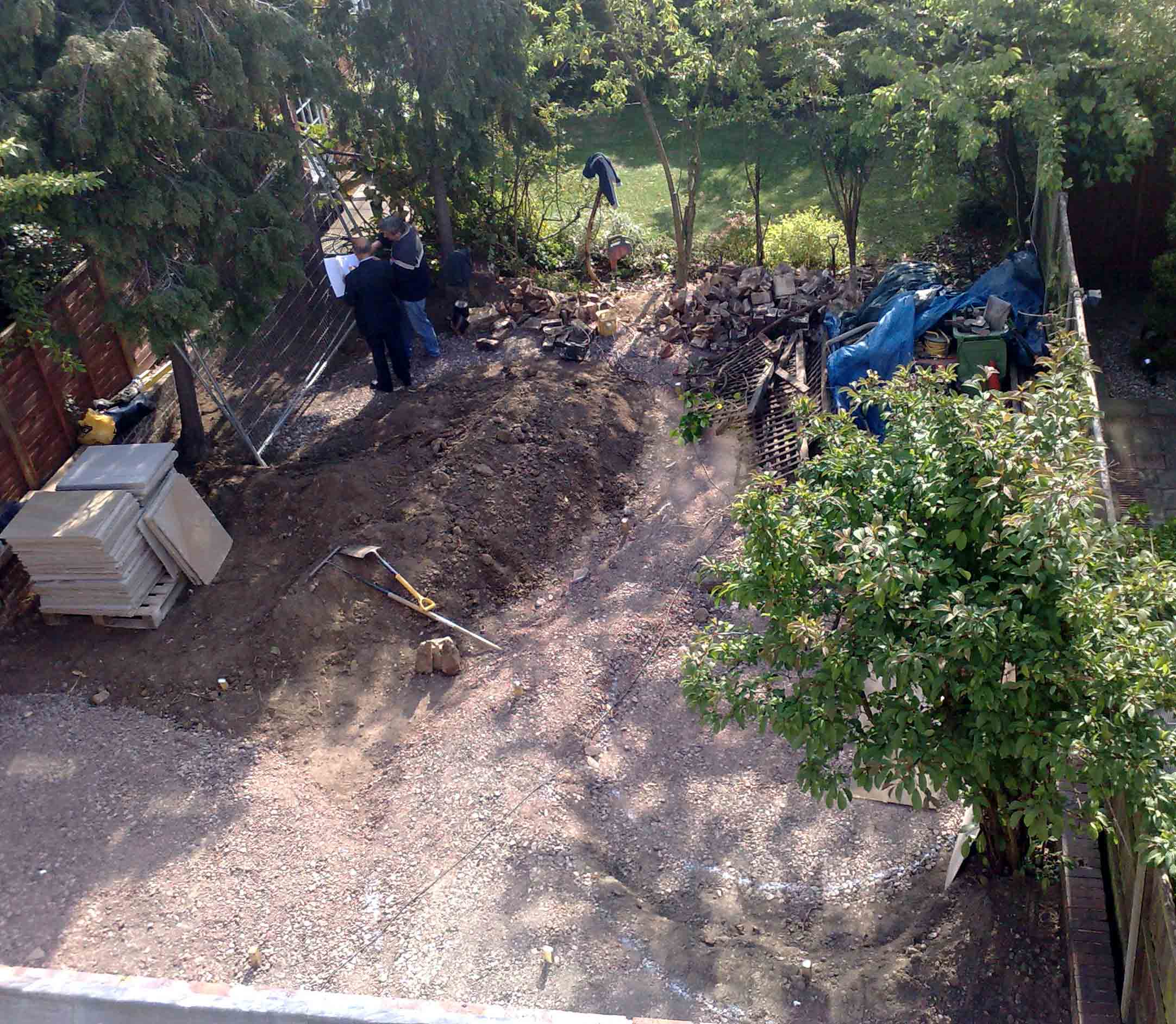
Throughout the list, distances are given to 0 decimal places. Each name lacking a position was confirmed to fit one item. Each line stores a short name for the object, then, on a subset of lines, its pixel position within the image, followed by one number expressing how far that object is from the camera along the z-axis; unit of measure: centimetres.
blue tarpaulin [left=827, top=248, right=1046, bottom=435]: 938
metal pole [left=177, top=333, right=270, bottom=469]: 881
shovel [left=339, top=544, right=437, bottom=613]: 807
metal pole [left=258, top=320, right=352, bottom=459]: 1016
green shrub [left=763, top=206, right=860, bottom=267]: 1283
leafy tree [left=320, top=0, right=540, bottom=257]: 1080
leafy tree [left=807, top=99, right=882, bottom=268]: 1143
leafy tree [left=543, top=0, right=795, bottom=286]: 1128
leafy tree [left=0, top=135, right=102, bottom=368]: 635
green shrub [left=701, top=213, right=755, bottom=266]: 1338
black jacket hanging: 1230
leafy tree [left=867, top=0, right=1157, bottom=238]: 927
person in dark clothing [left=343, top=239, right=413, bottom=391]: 1018
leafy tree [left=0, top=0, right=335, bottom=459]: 715
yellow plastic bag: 942
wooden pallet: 770
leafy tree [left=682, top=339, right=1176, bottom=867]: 391
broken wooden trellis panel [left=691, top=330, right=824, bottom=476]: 947
